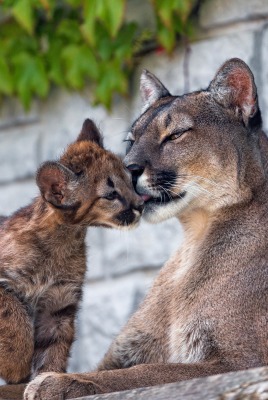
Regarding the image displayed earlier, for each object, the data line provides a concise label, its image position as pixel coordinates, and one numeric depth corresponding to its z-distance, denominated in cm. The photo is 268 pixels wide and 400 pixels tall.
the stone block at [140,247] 1565
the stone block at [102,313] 1603
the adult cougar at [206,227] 1102
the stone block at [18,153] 1677
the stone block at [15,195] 1677
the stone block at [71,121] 1606
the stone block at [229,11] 1499
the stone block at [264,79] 1487
